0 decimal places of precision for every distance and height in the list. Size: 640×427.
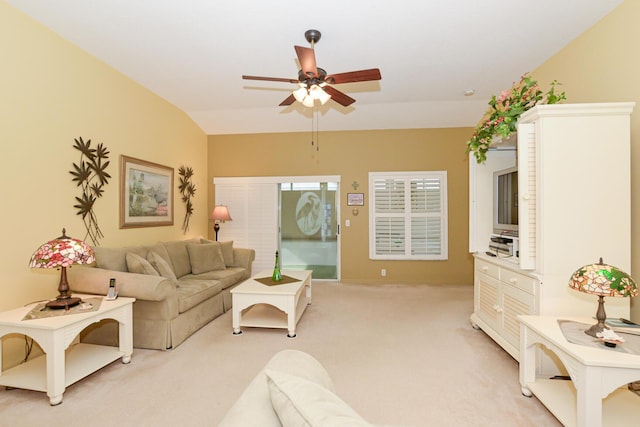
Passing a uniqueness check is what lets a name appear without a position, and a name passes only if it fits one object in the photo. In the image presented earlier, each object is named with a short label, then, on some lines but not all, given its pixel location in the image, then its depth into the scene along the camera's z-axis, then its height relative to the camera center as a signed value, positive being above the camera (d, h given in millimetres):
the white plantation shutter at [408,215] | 5391 -20
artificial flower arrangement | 2508 +901
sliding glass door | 5676 -239
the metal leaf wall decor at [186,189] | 4930 +412
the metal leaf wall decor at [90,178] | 3082 +386
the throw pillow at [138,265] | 3002 -501
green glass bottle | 3613 -717
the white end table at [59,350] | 1988 -963
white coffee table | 3111 -906
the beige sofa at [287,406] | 700 -472
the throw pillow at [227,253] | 4684 -592
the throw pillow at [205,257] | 4230 -602
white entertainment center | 2146 +108
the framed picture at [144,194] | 3684 +280
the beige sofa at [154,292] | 2701 -799
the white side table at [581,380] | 1537 -898
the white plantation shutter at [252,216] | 5699 -30
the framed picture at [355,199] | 5531 +272
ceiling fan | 2377 +1126
